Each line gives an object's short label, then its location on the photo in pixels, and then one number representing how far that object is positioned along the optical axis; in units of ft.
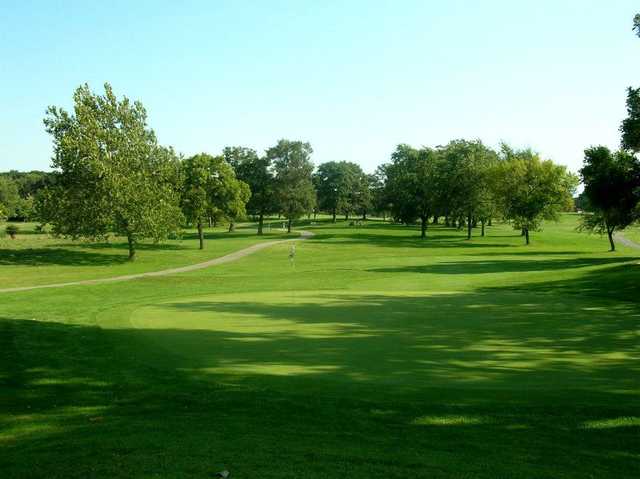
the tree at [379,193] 345.04
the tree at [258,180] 347.36
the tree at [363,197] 507.71
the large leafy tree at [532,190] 258.78
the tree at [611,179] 125.70
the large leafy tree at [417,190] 293.84
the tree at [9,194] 371.76
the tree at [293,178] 335.88
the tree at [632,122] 109.60
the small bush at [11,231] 252.87
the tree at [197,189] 220.64
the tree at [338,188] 490.90
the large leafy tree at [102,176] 170.40
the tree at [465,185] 279.69
